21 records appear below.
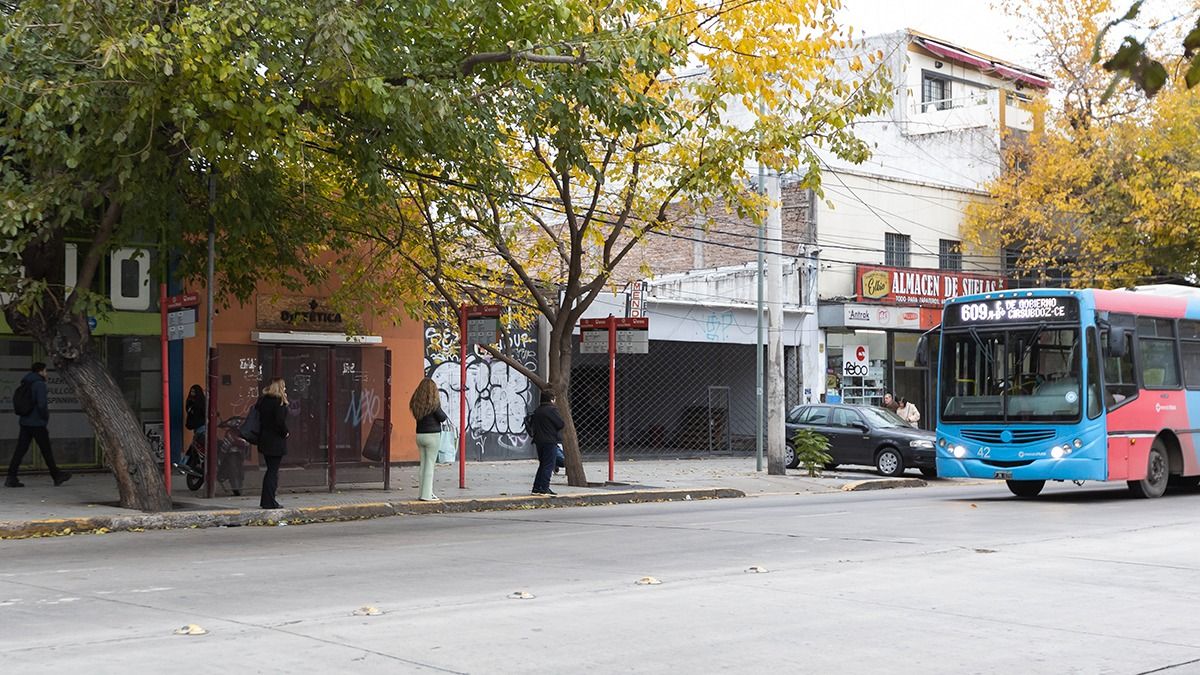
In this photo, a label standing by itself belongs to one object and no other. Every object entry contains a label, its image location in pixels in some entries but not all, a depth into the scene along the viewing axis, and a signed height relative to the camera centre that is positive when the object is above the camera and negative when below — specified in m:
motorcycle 18.50 -0.85
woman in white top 31.54 -0.45
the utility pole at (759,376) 26.50 +0.40
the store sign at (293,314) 23.02 +1.48
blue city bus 19.42 +0.09
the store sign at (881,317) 36.06 +2.23
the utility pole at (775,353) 25.62 +0.85
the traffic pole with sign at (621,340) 22.72 +1.00
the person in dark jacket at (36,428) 19.05 -0.46
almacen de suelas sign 36.59 +3.27
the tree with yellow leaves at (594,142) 15.15 +3.56
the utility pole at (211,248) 16.67 +1.97
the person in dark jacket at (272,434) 17.00 -0.50
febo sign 36.75 +0.99
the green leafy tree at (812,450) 26.70 -1.12
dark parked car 27.42 -0.89
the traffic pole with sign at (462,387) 20.73 +0.14
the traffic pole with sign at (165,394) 16.53 +0.03
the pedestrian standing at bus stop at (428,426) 18.77 -0.43
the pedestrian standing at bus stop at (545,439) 20.50 -0.68
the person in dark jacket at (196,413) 20.56 -0.26
